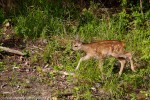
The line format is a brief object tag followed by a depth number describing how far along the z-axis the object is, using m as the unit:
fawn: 13.78
